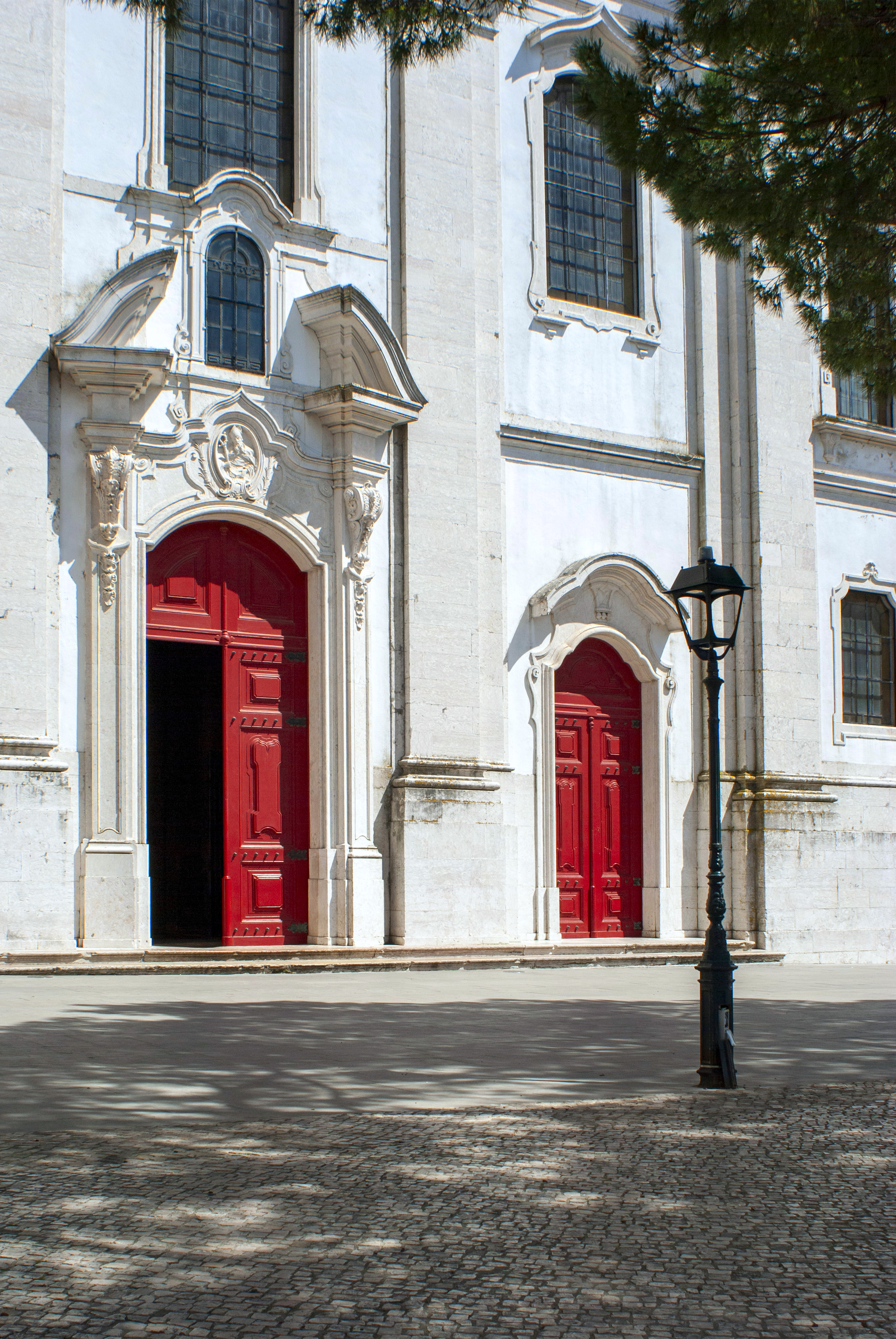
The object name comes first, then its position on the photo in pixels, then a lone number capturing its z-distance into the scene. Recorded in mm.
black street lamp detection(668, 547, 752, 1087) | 7781
